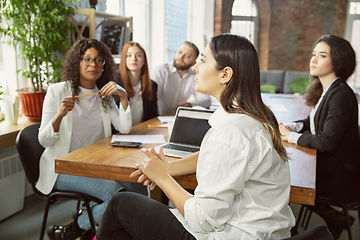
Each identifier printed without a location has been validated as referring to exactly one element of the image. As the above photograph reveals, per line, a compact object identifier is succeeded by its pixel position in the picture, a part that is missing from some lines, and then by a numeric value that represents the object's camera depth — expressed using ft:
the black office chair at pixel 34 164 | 5.81
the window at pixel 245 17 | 25.85
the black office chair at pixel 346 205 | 5.73
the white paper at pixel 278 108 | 10.43
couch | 21.61
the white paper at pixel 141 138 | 6.27
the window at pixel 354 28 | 23.49
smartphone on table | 5.72
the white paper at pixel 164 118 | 8.28
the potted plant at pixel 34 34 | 8.16
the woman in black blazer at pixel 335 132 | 5.80
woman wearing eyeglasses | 5.97
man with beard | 10.53
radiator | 8.01
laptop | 5.76
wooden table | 4.13
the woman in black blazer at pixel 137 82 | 8.69
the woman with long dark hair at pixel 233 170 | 3.14
